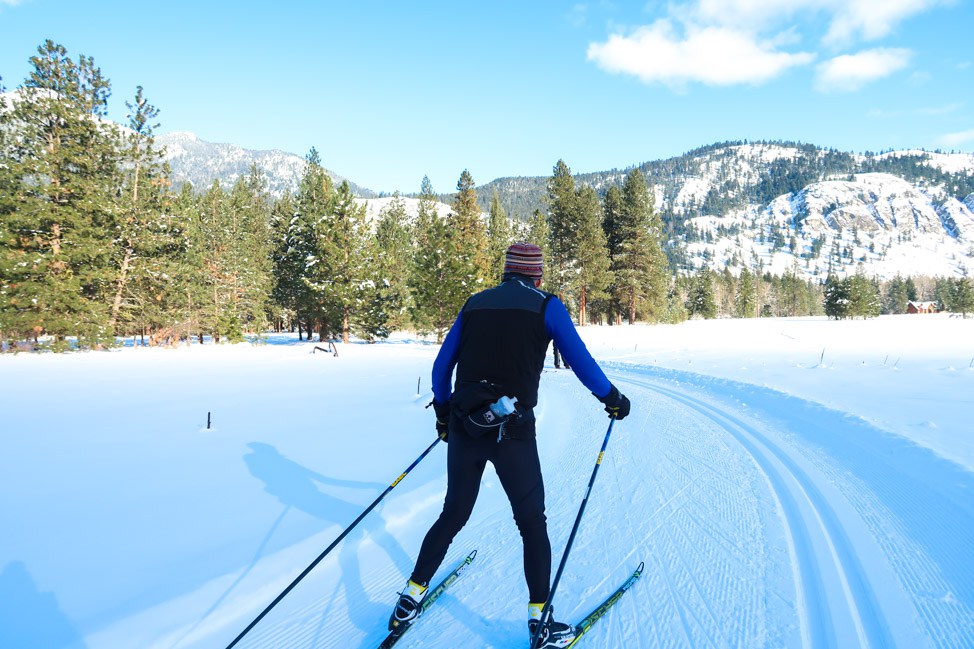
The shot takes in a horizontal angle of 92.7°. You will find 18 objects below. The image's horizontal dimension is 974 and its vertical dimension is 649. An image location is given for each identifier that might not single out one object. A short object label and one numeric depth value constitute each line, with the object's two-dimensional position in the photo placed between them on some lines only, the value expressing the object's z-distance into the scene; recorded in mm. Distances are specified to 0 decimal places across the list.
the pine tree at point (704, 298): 77750
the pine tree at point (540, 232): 45312
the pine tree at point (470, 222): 40600
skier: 2637
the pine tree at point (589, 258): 39469
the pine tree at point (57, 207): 19812
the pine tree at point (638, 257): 42562
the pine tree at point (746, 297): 91938
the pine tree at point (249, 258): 33844
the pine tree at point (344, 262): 31203
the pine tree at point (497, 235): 45125
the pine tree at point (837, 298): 62844
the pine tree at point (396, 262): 33562
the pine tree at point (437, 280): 32344
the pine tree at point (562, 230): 40312
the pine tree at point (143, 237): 24031
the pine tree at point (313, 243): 31531
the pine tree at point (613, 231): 43719
